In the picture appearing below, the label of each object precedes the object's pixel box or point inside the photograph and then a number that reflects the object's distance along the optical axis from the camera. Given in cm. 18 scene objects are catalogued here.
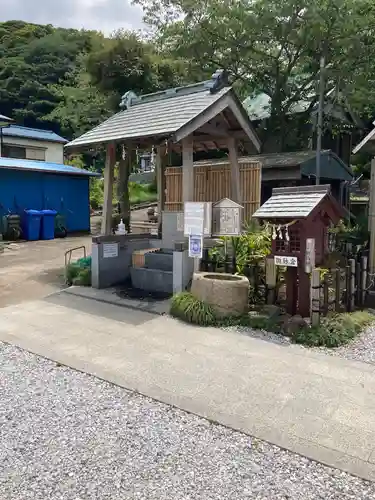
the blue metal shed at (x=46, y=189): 1625
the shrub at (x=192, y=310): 620
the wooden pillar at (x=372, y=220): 808
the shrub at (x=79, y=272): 860
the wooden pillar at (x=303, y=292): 602
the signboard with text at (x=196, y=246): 700
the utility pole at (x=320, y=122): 1117
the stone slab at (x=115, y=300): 700
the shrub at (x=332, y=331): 540
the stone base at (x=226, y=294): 620
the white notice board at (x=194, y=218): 703
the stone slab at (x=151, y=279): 794
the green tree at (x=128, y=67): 1551
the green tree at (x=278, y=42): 1285
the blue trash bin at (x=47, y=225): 1636
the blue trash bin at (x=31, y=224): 1595
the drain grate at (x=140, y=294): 761
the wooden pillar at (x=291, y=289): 616
